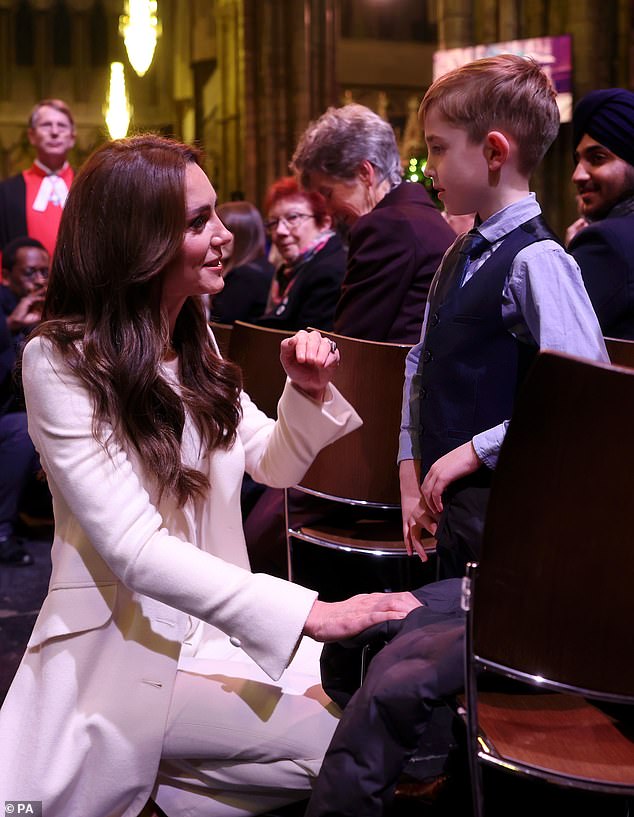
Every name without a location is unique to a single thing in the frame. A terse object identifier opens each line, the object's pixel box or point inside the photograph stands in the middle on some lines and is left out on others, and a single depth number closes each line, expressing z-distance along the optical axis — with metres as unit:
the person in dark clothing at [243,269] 6.39
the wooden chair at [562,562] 1.40
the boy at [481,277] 2.05
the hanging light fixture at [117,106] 14.25
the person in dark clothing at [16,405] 4.72
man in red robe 6.04
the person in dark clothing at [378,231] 3.43
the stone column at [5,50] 24.16
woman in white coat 1.85
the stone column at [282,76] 14.33
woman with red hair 4.37
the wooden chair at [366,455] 2.86
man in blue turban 2.93
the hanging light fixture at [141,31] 10.68
